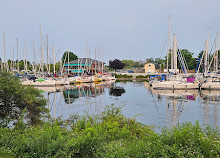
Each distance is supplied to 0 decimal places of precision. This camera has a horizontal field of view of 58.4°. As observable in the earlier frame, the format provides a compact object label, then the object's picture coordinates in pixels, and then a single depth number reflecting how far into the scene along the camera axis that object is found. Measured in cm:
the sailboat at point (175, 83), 4106
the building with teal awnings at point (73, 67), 9367
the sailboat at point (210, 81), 4053
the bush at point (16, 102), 1030
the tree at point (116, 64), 11236
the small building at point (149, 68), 10689
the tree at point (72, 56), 11898
